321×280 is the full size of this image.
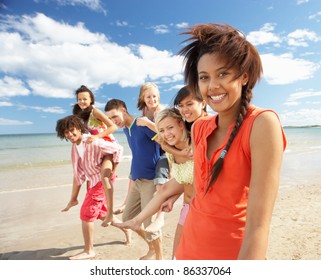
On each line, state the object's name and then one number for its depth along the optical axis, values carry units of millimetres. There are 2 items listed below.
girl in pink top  3473
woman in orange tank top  981
